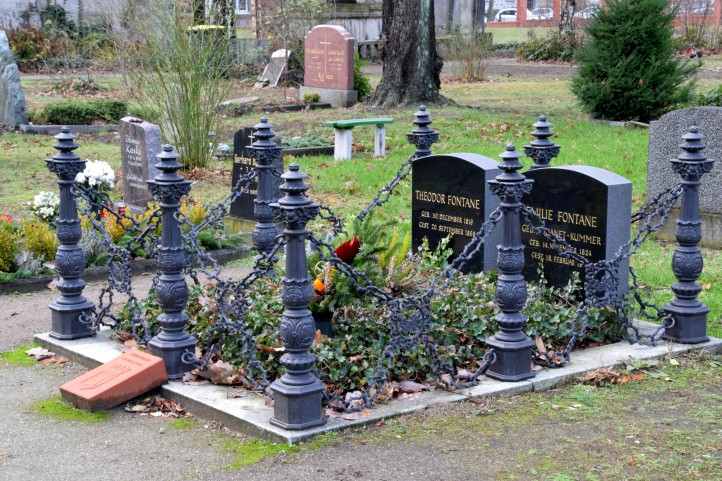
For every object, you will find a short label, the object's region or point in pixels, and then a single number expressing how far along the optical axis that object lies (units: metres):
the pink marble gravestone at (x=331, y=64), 24.59
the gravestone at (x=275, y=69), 29.48
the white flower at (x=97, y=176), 11.50
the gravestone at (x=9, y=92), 20.34
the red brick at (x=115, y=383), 6.24
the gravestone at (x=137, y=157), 12.84
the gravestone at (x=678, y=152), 10.61
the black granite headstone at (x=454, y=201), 8.22
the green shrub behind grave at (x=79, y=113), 20.94
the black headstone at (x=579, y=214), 7.45
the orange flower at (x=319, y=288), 6.99
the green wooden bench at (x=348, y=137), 16.56
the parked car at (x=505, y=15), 67.35
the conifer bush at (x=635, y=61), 19.69
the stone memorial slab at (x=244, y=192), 12.12
